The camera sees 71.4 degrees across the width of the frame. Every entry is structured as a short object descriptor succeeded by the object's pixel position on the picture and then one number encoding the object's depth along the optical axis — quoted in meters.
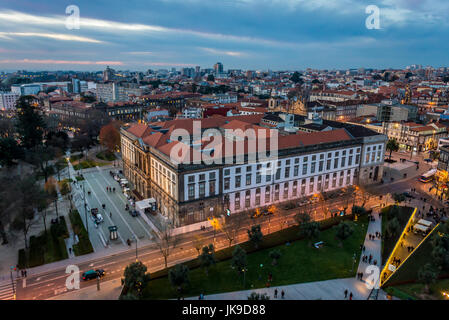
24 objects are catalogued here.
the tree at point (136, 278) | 36.75
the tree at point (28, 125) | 99.44
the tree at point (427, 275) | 38.26
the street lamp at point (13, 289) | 39.84
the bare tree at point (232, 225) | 53.06
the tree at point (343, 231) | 49.03
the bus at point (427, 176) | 81.88
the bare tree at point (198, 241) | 49.28
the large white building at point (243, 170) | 57.16
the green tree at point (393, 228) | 51.78
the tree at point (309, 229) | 49.19
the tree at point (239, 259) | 40.78
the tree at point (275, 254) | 44.31
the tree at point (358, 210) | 58.78
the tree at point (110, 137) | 102.88
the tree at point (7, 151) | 84.75
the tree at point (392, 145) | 99.12
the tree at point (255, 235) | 47.75
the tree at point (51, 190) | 60.67
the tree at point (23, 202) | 49.50
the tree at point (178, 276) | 37.72
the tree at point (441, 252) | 42.11
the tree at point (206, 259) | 41.09
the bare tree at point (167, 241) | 46.83
